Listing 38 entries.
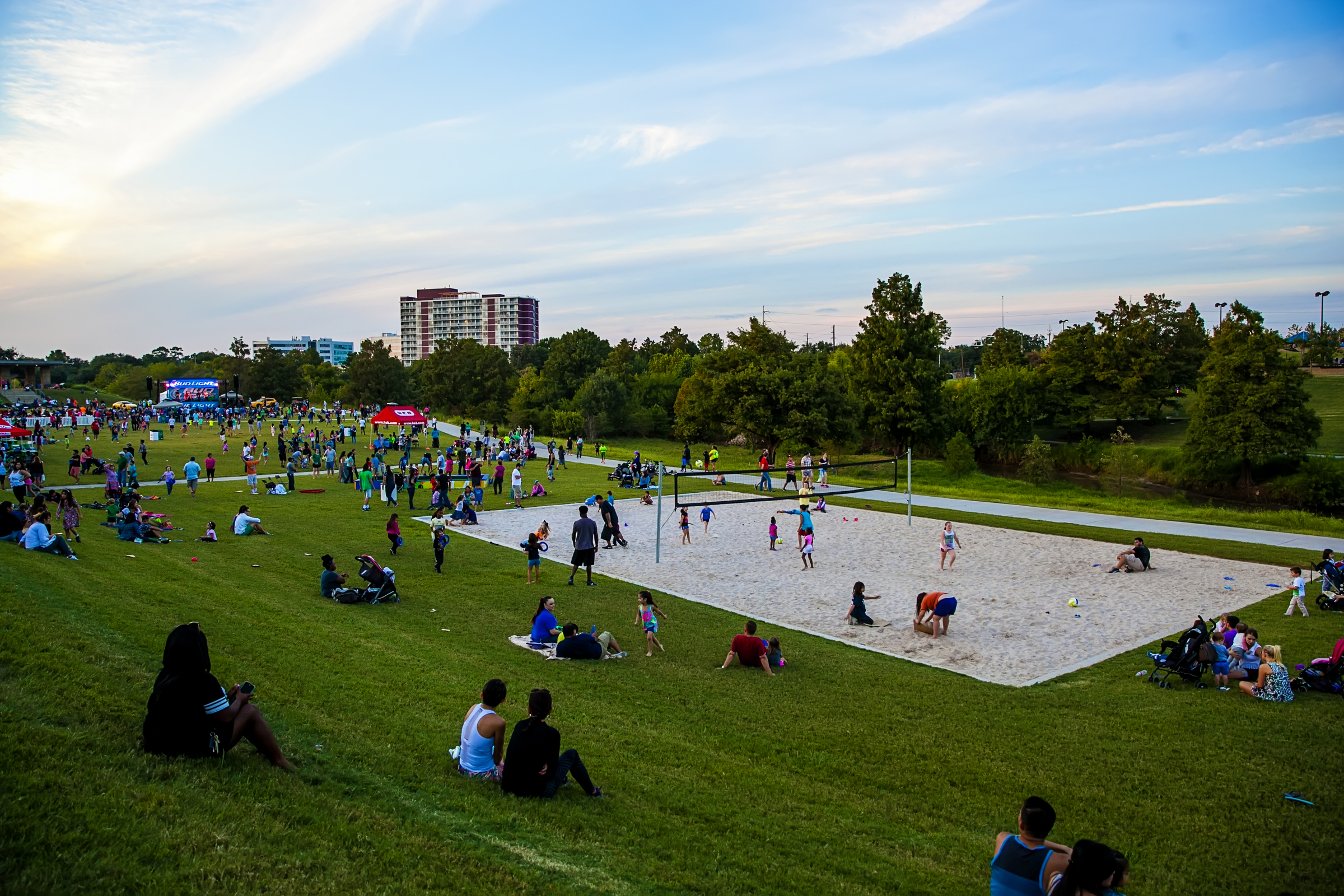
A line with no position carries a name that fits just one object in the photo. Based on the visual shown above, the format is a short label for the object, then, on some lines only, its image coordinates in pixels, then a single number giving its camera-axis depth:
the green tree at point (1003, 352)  77.00
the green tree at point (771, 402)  48.66
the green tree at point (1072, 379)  68.19
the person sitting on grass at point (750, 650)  11.96
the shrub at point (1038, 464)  51.44
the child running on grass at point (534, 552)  17.20
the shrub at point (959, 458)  53.44
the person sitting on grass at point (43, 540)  15.12
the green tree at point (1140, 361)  67.50
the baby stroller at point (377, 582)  15.02
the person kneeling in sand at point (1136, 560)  19.61
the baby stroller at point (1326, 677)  10.93
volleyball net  32.66
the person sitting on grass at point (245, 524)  21.23
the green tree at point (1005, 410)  65.31
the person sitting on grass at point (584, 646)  12.08
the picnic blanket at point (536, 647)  12.30
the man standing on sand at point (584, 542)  17.52
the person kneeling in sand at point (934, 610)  14.18
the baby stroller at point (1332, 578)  15.88
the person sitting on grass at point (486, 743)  7.16
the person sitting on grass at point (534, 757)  6.85
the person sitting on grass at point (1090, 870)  4.70
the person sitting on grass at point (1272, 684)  10.71
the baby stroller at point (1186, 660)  11.59
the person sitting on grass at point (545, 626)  12.71
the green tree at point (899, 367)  57.88
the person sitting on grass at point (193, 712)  6.20
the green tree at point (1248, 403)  46.34
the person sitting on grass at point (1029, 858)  5.05
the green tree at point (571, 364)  90.19
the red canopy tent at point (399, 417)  45.41
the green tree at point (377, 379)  96.44
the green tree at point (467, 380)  94.56
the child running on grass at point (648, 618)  12.86
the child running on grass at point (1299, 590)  15.15
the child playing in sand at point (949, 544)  20.16
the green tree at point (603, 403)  77.19
